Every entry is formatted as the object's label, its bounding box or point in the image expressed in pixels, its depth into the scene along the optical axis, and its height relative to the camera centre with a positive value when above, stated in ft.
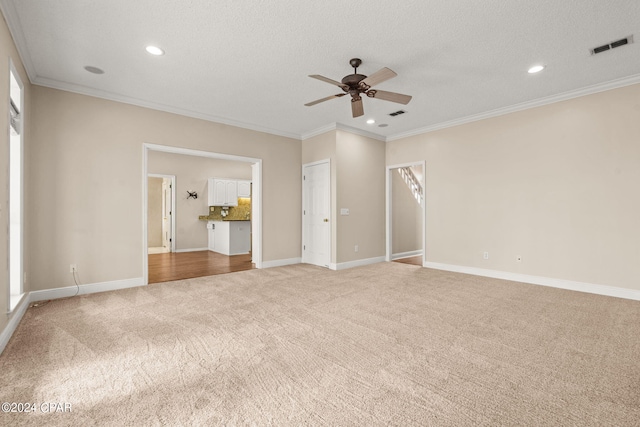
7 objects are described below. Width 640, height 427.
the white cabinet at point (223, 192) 28.66 +2.08
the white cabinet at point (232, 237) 24.68 -2.20
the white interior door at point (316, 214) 19.06 -0.15
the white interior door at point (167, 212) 27.25 +0.02
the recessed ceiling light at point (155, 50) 9.80 +5.64
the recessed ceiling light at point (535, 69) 11.17 +5.61
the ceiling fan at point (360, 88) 10.10 +4.58
